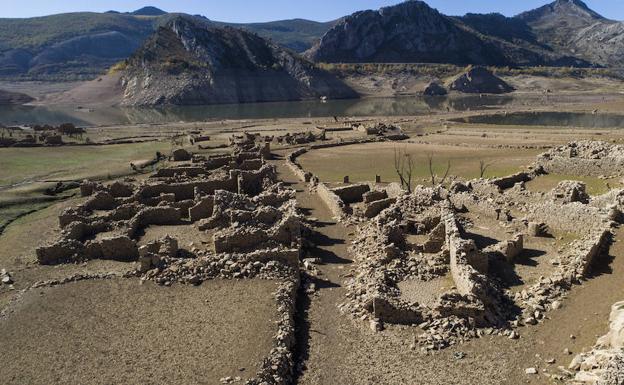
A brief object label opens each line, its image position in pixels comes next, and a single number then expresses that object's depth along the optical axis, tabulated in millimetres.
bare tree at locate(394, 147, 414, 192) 45225
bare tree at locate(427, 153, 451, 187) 45731
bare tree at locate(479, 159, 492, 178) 49750
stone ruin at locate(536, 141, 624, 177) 43656
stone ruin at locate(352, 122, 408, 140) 83569
